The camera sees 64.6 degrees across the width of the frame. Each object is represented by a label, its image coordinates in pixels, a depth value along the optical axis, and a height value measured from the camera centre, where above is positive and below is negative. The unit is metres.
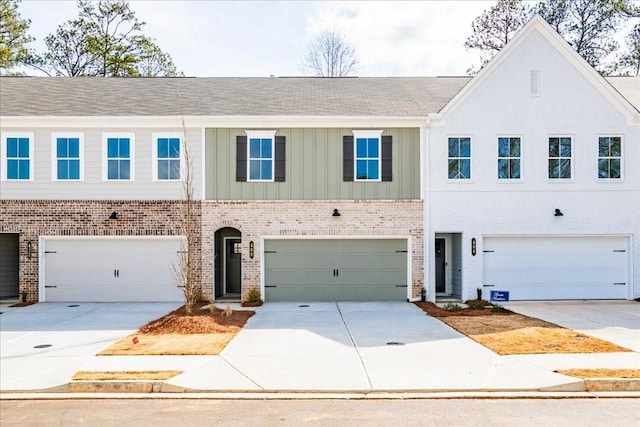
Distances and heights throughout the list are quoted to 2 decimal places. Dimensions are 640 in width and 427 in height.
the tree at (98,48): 32.59 +11.20
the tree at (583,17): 30.66 +12.47
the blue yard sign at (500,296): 15.99 -2.40
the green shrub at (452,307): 14.45 -2.53
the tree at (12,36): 30.19 +11.23
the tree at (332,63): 35.56 +11.14
